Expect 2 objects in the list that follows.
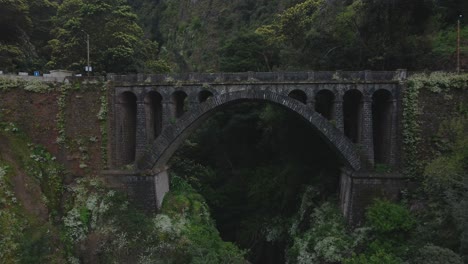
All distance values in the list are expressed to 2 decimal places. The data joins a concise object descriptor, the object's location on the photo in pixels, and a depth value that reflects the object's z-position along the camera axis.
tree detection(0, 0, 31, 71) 34.69
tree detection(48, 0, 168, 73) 36.78
